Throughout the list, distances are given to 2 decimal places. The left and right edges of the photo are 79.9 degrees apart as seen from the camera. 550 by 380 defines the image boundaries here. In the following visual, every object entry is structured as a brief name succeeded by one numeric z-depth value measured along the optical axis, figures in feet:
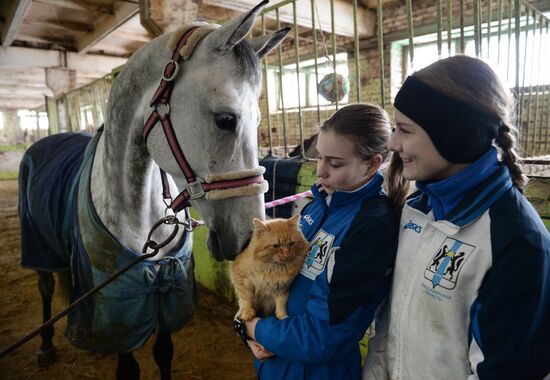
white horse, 3.84
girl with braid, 2.18
